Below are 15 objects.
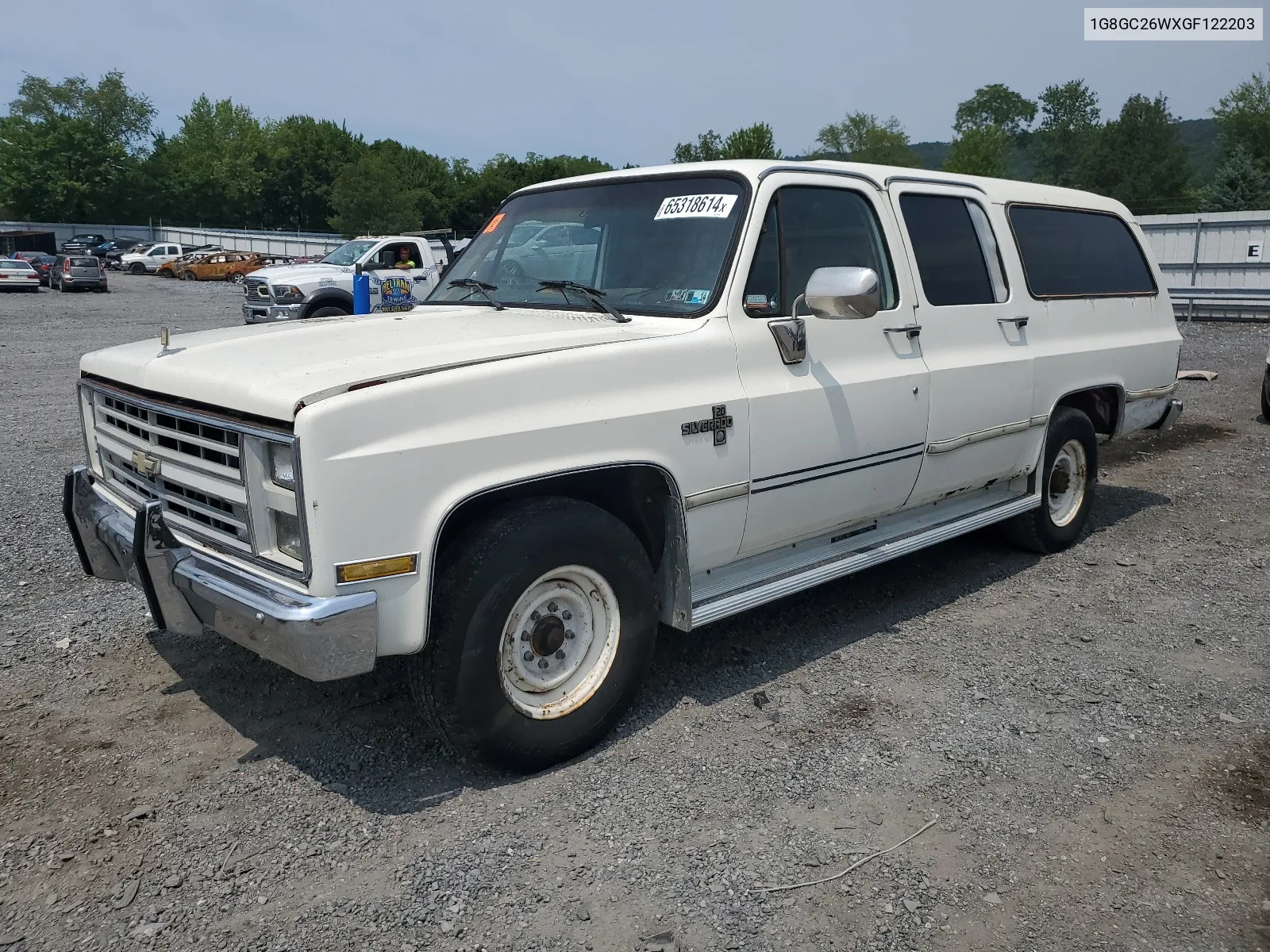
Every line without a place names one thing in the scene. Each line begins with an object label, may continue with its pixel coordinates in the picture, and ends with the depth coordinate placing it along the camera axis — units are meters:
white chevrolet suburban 3.07
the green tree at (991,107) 129.25
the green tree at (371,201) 56.19
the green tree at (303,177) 80.19
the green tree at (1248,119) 69.00
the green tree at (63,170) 73.69
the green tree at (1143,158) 67.62
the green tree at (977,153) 77.50
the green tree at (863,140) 90.12
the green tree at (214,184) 78.62
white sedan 34.66
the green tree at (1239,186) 47.72
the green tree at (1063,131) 105.59
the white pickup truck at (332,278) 17.44
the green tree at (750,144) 54.47
